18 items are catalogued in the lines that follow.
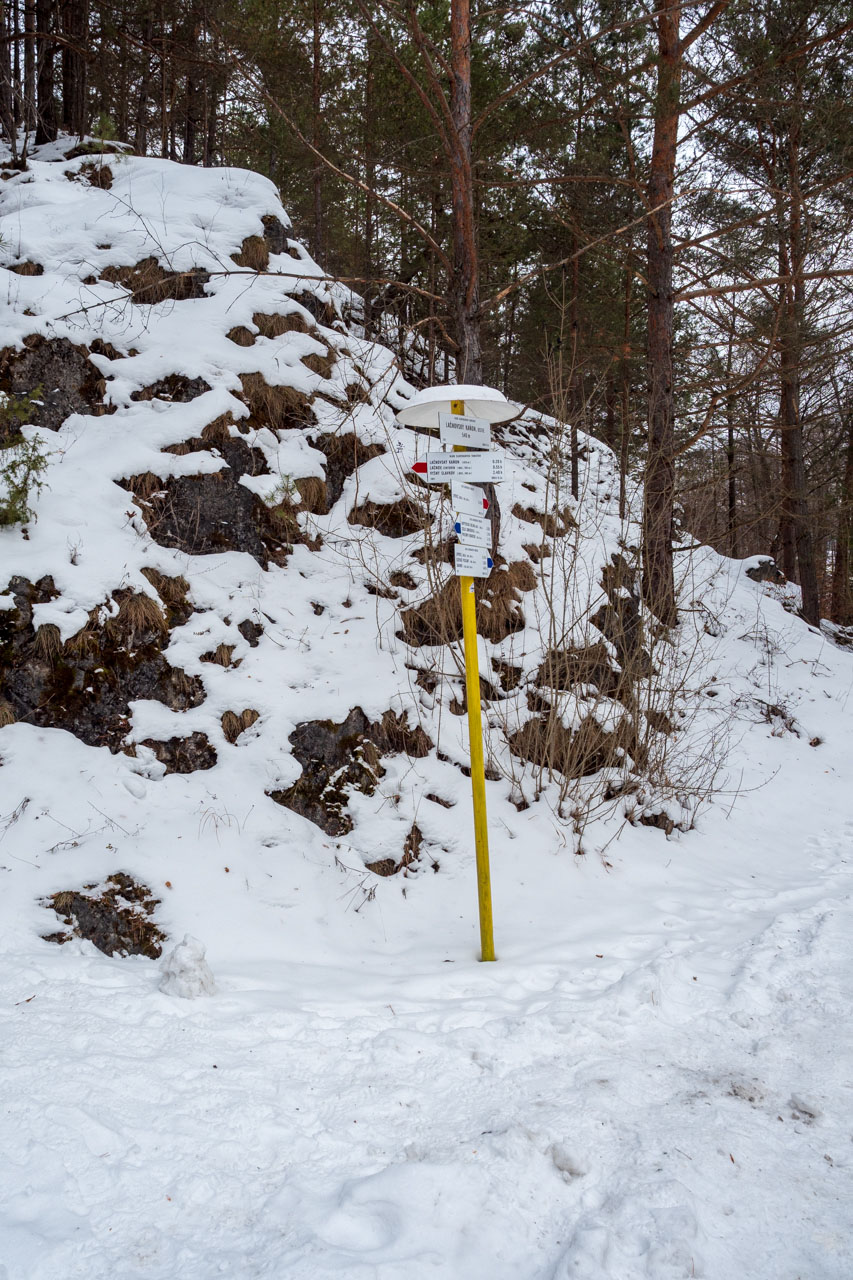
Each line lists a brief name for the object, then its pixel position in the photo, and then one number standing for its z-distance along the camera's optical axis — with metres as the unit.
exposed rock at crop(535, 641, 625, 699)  5.13
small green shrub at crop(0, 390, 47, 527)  4.89
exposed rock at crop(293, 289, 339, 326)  8.10
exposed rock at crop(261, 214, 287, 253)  8.11
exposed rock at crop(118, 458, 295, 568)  5.76
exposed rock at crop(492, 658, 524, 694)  5.82
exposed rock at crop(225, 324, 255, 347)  7.14
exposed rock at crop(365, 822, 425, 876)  4.33
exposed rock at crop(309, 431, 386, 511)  7.01
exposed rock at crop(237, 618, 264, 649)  5.39
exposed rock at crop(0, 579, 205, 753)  4.41
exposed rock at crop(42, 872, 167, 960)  3.43
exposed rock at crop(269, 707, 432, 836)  4.54
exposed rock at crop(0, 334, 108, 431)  6.09
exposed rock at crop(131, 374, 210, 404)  6.49
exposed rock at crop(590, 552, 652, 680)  5.20
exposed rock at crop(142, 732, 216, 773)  4.49
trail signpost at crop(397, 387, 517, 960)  3.36
